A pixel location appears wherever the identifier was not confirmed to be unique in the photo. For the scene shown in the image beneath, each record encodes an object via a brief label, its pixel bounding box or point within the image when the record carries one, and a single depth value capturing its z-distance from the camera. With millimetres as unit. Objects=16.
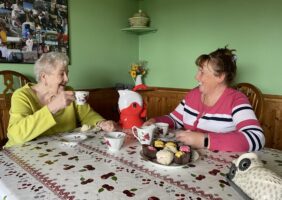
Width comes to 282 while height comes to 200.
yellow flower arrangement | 2897
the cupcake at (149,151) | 922
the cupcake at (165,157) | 858
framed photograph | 1923
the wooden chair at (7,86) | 1905
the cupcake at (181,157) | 868
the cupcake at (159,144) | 953
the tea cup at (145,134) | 1073
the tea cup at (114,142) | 1010
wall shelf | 2740
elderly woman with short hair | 1163
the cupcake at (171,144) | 948
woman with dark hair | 1067
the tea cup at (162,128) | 1274
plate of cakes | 864
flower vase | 2908
